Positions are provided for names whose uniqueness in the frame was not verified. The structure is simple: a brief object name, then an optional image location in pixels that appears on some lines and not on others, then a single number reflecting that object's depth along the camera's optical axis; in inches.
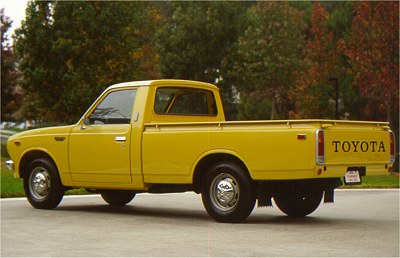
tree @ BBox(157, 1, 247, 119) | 1963.6
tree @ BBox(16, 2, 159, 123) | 1379.2
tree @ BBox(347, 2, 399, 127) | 1277.1
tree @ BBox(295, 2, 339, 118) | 1712.6
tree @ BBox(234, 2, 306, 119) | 1921.8
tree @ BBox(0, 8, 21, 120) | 1593.3
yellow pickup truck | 417.4
